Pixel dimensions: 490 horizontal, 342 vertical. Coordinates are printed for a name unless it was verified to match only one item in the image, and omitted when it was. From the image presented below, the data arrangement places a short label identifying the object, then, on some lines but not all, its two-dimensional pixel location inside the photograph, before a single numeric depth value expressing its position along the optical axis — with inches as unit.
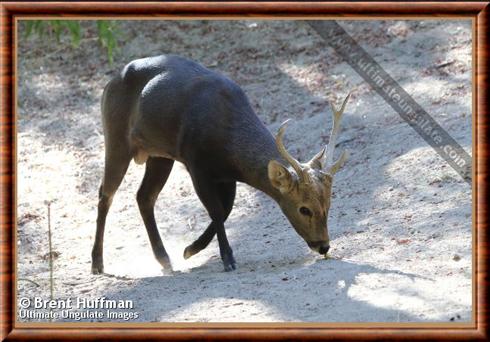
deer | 622.5
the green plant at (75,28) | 694.5
